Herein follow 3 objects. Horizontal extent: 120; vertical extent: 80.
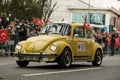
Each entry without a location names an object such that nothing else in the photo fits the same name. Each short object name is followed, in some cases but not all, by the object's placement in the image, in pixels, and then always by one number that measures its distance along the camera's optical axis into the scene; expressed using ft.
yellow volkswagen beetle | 56.34
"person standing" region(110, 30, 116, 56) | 112.04
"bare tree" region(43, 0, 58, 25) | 162.20
